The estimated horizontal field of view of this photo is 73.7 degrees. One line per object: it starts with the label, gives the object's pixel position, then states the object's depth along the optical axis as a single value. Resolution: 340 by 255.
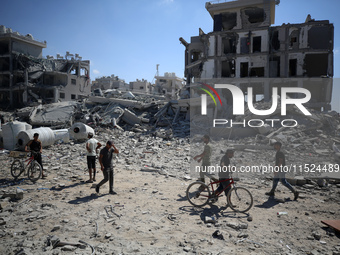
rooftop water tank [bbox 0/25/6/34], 37.13
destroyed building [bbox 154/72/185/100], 53.33
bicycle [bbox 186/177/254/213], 5.40
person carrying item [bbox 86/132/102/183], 7.57
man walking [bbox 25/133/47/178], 7.57
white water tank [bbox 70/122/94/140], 13.98
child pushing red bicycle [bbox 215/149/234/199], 5.58
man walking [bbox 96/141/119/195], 6.32
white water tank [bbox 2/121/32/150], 13.13
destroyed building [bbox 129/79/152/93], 53.19
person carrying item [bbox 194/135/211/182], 6.38
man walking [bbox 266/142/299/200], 6.11
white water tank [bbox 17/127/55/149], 11.73
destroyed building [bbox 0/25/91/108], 35.81
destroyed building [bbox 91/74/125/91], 50.81
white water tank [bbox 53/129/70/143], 13.68
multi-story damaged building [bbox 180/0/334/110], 26.17
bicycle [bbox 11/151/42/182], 7.48
